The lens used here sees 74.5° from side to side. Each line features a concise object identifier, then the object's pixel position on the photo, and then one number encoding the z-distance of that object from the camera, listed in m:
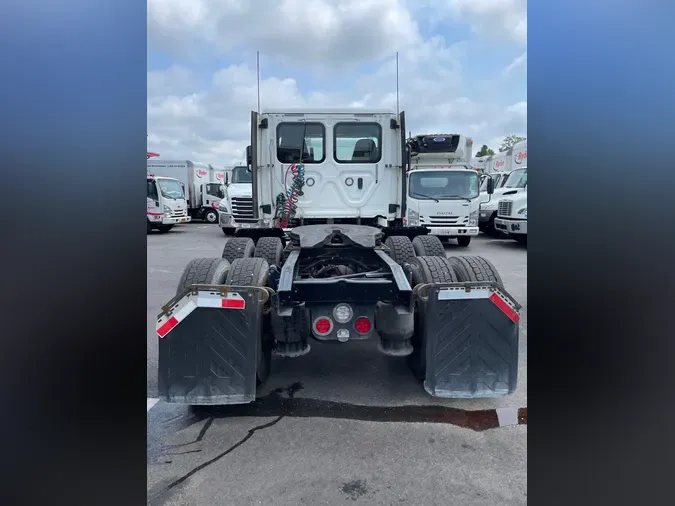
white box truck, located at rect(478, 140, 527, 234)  13.45
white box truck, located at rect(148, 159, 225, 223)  21.70
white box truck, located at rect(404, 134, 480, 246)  11.45
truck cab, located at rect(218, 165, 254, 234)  13.68
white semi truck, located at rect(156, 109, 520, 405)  3.04
